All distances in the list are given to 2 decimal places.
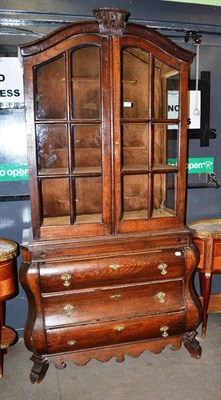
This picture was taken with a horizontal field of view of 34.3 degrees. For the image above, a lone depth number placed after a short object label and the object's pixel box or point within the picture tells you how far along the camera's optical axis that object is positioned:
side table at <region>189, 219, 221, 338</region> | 2.63
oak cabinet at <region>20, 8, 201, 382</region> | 2.13
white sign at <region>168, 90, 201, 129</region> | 2.97
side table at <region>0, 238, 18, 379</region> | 2.32
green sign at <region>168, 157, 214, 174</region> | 3.06
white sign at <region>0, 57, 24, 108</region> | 2.61
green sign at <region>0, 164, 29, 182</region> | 2.71
